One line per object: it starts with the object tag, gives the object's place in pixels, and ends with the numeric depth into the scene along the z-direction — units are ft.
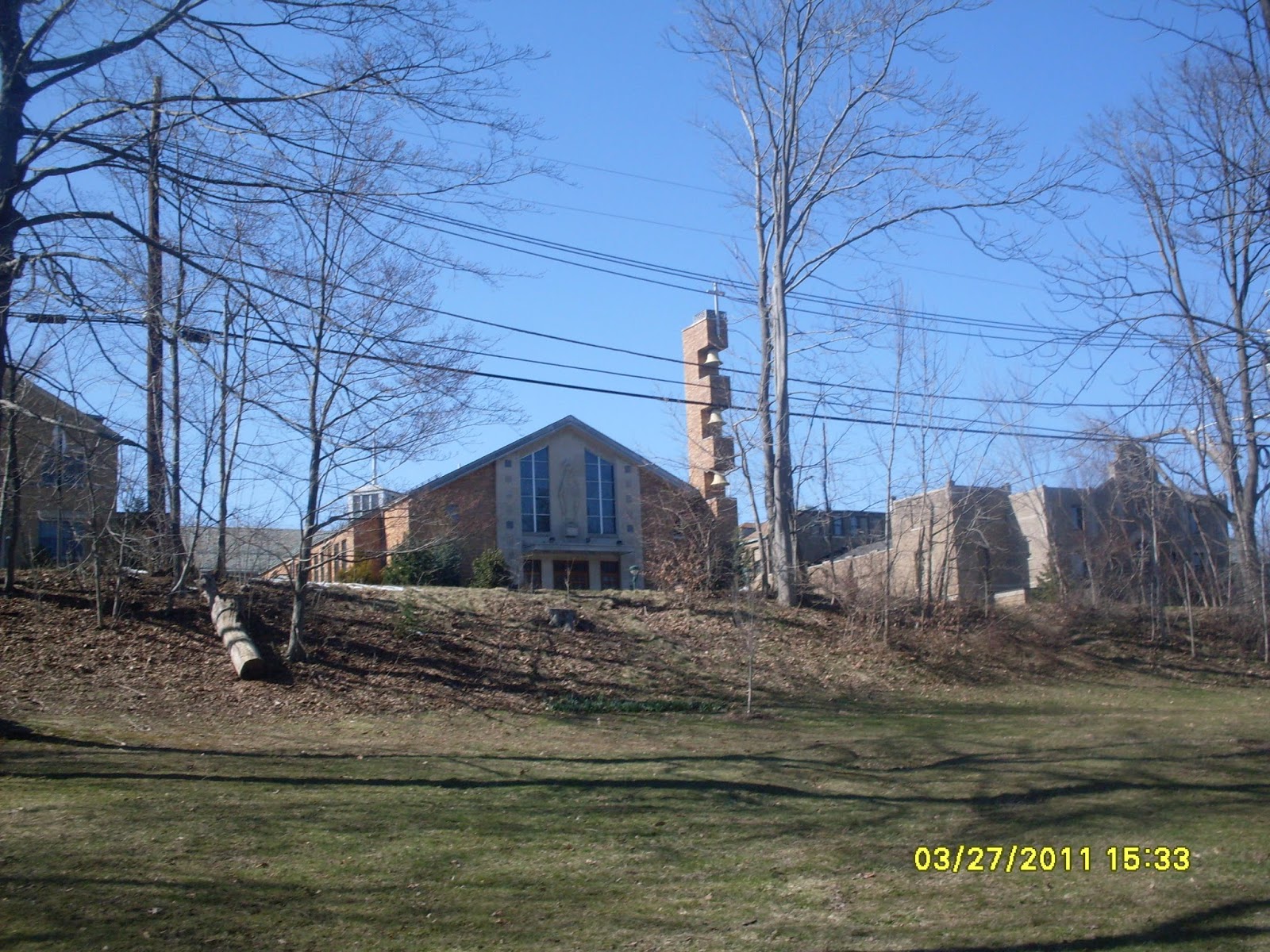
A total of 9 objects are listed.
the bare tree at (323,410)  43.70
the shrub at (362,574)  78.54
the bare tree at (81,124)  28.14
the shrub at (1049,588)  83.71
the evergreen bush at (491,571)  83.20
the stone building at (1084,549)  77.05
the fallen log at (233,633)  46.96
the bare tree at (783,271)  73.20
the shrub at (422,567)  74.59
